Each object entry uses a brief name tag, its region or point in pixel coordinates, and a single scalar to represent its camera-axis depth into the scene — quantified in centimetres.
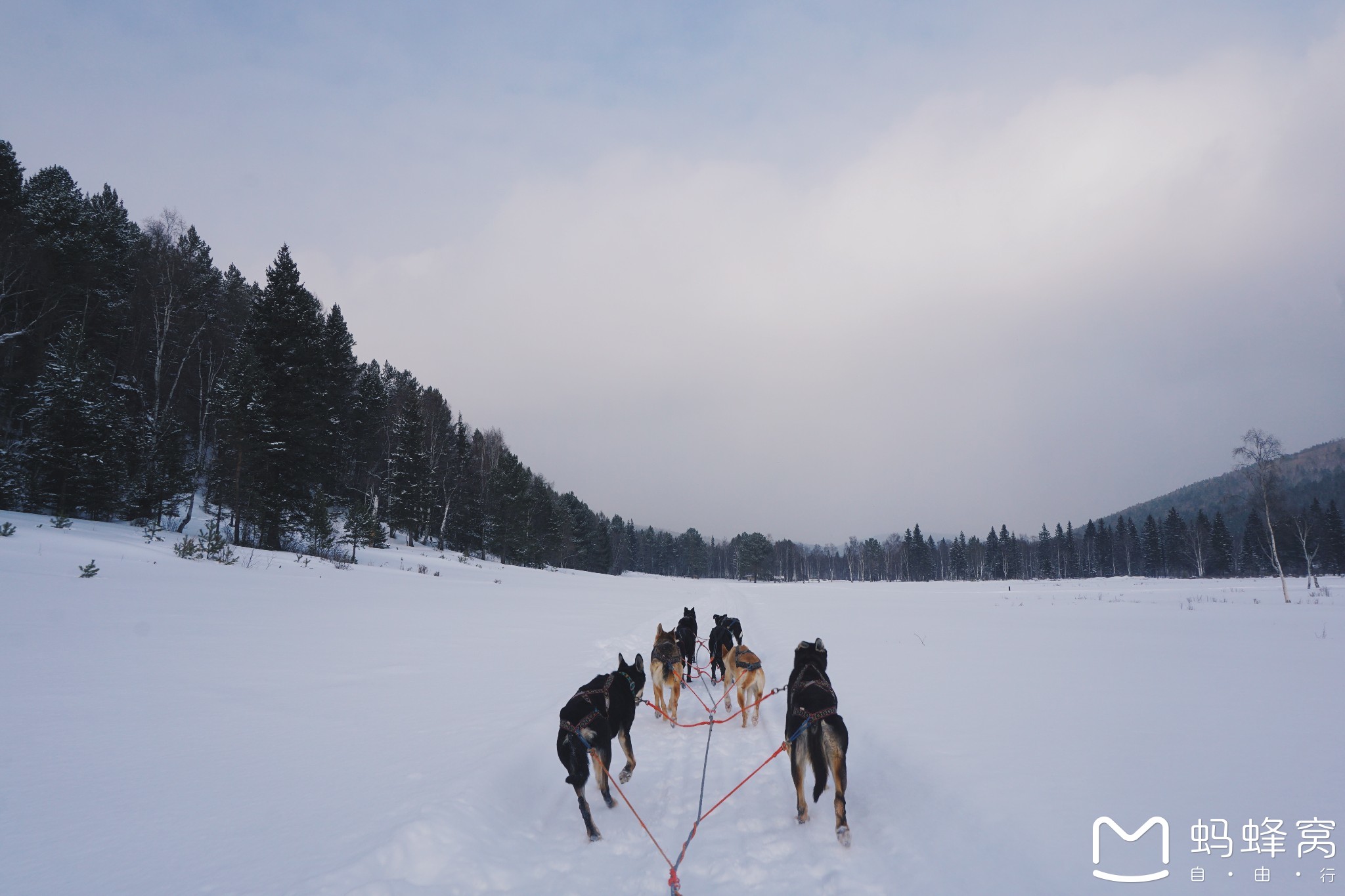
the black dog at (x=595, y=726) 405
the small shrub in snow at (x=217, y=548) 1548
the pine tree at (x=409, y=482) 4209
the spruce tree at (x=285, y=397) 2364
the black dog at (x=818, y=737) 389
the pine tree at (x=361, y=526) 2697
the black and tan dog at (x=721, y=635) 1009
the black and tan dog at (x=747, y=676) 676
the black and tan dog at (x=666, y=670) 735
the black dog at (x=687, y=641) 1019
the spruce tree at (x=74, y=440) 1889
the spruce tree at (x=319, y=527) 2412
